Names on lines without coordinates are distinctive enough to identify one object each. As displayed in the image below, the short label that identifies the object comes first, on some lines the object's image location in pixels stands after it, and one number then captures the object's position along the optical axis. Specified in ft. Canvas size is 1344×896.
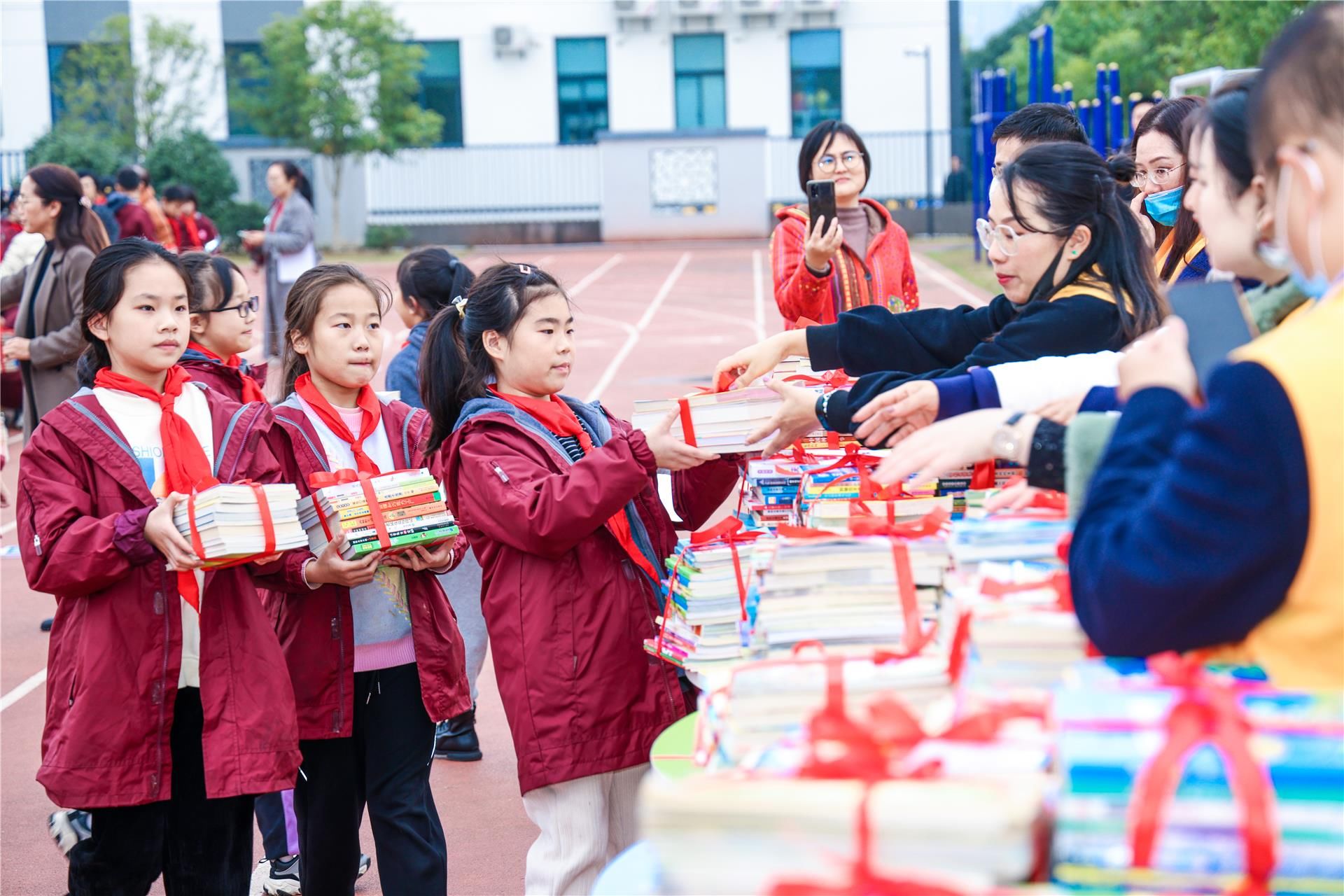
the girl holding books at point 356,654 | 12.20
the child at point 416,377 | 17.12
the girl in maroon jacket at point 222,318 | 14.80
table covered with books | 4.75
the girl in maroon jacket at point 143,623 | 11.17
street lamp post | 108.27
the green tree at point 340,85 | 105.40
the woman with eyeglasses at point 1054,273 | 9.33
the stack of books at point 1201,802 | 4.72
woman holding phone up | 17.38
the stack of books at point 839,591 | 7.25
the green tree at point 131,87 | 106.52
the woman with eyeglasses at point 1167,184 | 15.02
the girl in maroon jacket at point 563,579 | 10.75
